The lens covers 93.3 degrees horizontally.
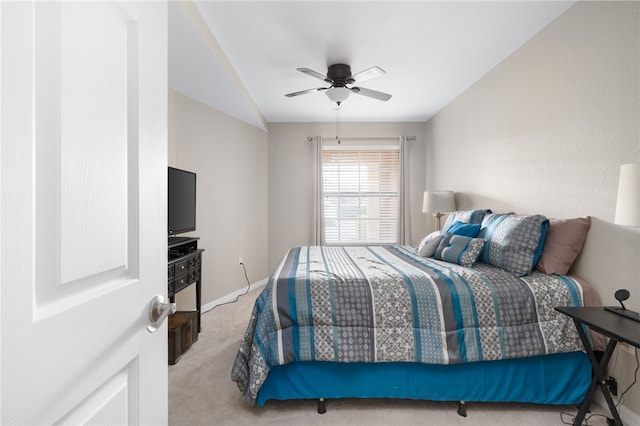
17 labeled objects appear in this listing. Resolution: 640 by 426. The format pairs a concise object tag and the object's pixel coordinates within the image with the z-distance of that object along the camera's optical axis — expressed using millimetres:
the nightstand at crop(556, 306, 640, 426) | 1389
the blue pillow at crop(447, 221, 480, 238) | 2613
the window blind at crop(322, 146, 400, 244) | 5094
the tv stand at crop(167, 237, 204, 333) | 2375
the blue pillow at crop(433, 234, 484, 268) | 2297
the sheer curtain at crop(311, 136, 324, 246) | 4902
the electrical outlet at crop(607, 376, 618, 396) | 1816
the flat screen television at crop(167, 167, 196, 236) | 2477
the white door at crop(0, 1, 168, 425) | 436
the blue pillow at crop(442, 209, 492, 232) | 2877
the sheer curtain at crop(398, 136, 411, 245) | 4883
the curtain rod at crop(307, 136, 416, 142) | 4965
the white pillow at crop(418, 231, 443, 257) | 2705
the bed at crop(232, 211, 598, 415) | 1800
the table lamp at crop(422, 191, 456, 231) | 3789
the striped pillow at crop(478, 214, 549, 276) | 2045
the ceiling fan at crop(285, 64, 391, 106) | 2900
